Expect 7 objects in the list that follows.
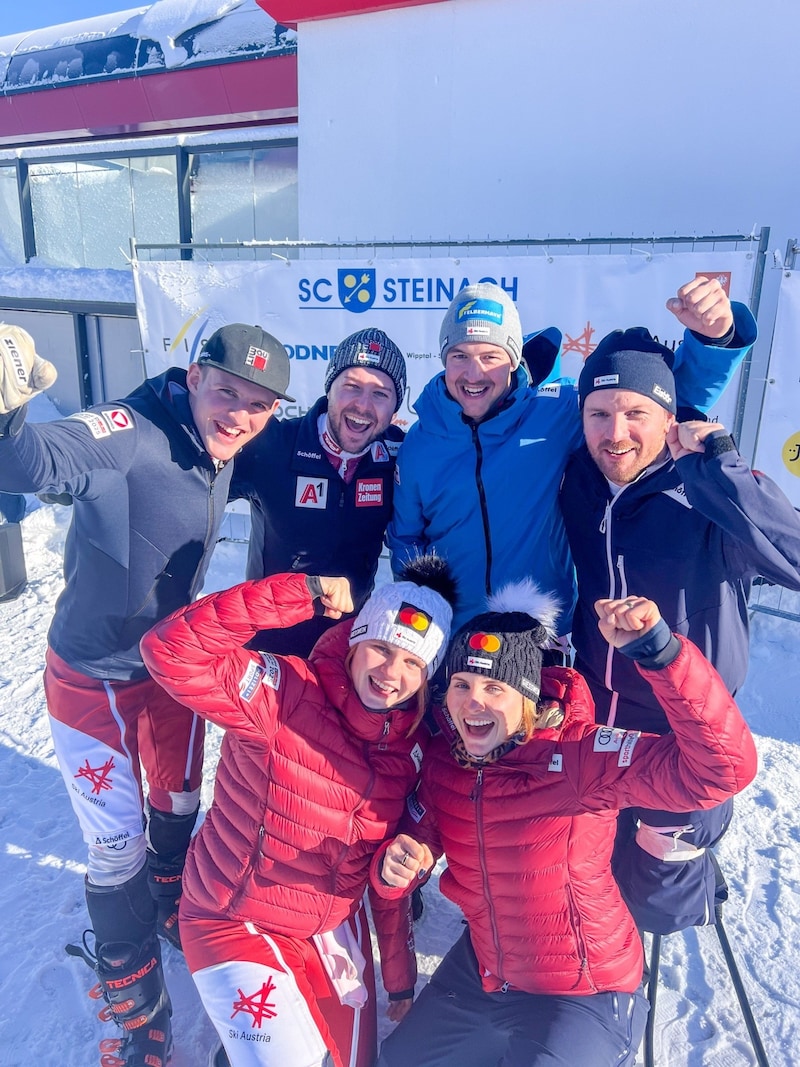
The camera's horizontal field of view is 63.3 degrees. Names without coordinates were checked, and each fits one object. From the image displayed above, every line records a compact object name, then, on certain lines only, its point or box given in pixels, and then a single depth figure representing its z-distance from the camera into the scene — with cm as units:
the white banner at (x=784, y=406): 391
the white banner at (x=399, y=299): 424
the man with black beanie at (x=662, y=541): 168
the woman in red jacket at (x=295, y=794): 178
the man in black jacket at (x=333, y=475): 234
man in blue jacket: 219
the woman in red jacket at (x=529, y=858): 179
